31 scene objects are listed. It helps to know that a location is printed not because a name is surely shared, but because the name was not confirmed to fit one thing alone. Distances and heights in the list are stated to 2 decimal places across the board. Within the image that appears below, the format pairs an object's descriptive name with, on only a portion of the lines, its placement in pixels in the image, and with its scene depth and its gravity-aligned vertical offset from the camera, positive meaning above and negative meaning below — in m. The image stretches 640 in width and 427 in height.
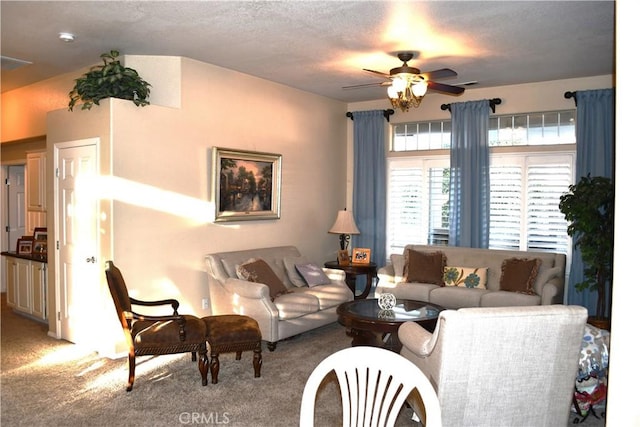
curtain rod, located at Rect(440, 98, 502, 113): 6.46 +1.27
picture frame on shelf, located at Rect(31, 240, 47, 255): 6.18 -0.57
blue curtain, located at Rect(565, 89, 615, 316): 5.82 +0.69
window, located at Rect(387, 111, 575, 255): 6.27 +0.29
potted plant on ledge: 4.70 +1.06
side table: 6.66 -0.90
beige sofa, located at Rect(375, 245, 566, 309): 5.39 -0.91
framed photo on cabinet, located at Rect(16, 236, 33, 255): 6.40 -0.57
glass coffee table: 4.23 -0.97
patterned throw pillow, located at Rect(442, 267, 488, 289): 5.88 -0.86
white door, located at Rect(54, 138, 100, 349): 4.83 -0.39
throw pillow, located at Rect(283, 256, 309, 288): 6.04 -0.83
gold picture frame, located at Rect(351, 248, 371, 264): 6.95 -0.73
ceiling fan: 4.48 +1.05
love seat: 5.00 -0.99
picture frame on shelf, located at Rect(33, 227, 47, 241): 6.25 -0.41
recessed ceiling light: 4.50 +1.45
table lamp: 6.94 -0.34
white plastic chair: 1.75 -0.65
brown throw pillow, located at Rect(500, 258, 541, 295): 5.55 -0.78
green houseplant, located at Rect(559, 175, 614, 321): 4.91 -0.22
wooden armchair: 3.96 -1.04
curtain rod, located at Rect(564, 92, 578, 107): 6.00 +1.27
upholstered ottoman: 4.11 -1.11
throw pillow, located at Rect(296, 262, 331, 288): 5.97 -0.85
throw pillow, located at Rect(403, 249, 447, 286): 6.05 -0.77
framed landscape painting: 5.66 +0.20
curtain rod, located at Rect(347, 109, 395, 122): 7.38 +1.28
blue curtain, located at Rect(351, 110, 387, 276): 7.44 +0.30
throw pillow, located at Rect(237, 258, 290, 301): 5.32 -0.77
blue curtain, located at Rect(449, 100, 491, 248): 6.54 +0.36
